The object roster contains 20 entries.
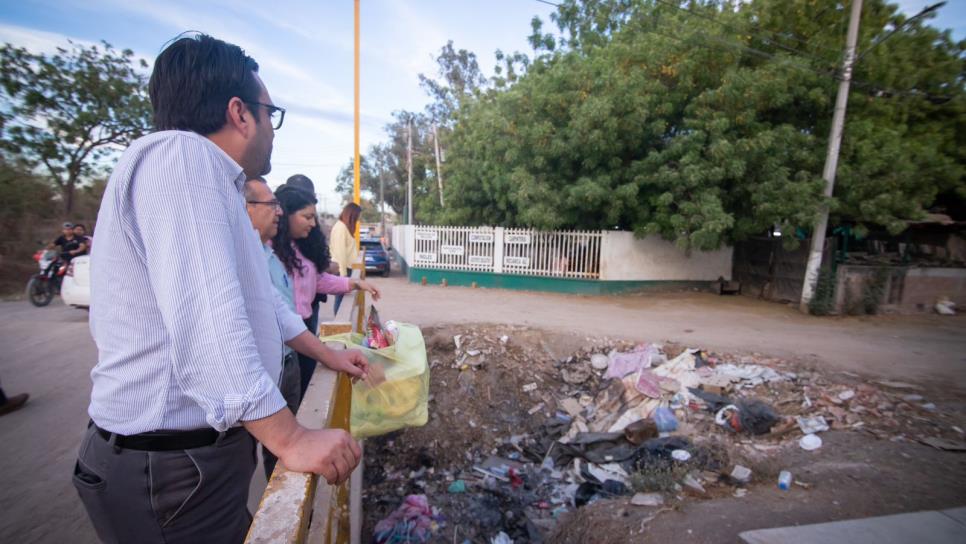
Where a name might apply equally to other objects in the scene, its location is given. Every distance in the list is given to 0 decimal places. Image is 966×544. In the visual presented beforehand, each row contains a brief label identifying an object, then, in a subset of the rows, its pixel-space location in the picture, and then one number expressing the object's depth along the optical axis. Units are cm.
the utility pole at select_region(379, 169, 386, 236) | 3091
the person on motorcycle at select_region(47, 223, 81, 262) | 905
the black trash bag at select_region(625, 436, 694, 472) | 426
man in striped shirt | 92
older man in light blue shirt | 236
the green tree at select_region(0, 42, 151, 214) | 1261
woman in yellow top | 552
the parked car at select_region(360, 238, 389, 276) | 1565
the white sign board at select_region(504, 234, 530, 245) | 1163
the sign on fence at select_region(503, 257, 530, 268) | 1168
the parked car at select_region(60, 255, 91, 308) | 750
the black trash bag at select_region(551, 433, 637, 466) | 456
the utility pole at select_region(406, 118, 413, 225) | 2225
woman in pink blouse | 301
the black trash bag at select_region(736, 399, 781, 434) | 463
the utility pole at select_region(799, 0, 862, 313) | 886
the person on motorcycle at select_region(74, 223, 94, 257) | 922
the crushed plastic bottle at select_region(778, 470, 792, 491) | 358
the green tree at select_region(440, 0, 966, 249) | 923
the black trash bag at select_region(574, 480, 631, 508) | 398
